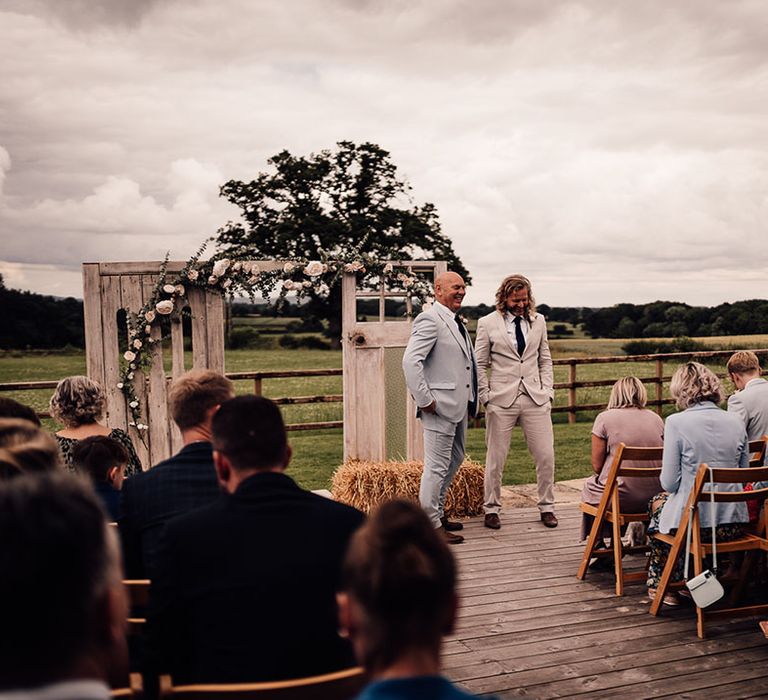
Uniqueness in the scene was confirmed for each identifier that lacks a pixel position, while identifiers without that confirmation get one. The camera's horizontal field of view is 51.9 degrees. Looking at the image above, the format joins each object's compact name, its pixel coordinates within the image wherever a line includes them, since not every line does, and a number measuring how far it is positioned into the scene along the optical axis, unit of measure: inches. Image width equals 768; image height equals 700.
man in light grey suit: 237.0
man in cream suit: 259.0
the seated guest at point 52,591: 39.0
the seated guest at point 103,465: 128.3
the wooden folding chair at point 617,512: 190.9
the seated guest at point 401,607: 48.3
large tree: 1280.8
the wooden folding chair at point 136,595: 96.0
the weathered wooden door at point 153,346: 265.9
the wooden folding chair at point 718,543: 165.9
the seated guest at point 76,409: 156.7
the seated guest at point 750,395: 202.4
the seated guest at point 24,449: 77.7
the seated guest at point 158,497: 107.1
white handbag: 161.5
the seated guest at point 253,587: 77.5
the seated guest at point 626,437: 202.2
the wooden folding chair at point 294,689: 65.7
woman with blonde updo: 174.4
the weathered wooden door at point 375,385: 288.7
